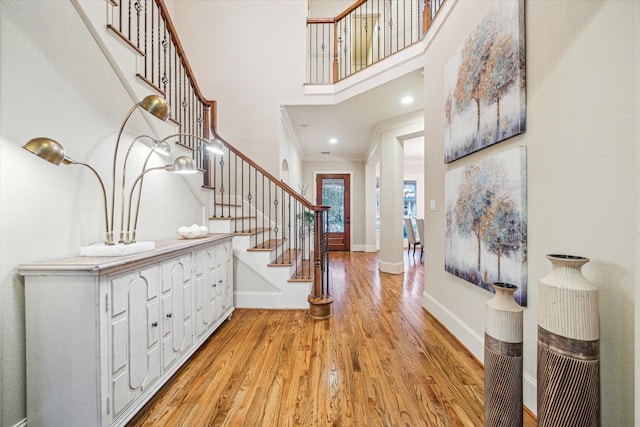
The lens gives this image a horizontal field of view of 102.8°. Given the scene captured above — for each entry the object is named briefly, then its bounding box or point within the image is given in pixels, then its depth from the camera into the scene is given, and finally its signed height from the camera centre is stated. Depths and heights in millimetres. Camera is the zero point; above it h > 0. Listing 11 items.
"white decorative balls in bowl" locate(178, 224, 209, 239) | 2242 -187
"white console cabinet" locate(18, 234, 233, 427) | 1177 -624
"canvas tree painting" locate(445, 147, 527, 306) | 1524 -75
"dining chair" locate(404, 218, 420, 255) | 6723 -503
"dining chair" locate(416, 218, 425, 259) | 6113 -437
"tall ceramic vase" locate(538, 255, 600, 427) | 929 -526
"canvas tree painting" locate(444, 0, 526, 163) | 1532 +908
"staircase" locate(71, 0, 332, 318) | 2158 -190
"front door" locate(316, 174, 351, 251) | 7652 +245
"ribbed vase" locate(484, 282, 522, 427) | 1169 -706
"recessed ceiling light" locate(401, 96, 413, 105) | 3900 +1738
